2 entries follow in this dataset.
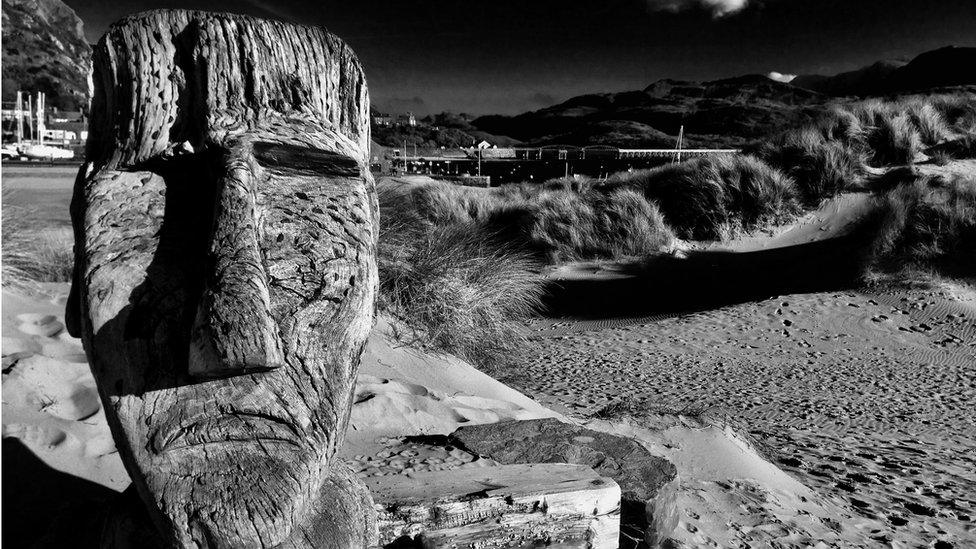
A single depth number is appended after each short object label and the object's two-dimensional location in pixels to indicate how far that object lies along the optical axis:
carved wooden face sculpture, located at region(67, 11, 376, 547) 1.22
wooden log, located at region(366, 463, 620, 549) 1.95
